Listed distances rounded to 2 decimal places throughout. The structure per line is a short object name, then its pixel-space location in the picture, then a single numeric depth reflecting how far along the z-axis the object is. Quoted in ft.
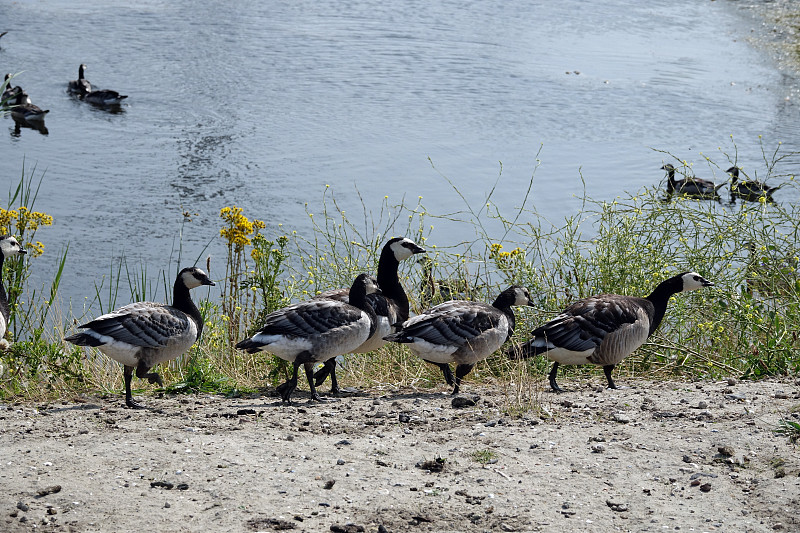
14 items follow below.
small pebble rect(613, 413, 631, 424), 47.29
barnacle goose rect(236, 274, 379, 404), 51.11
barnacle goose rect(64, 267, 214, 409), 48.98
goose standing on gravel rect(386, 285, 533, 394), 53.42
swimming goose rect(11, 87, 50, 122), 130.79
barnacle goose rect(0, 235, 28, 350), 56.54
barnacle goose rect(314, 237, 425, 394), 57.77
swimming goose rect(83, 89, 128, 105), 139.74
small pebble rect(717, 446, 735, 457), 41.83
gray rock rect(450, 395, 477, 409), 50.47
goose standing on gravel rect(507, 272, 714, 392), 54.95
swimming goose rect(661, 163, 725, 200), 106.22
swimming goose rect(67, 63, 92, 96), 144.35
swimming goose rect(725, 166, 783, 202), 107.88
